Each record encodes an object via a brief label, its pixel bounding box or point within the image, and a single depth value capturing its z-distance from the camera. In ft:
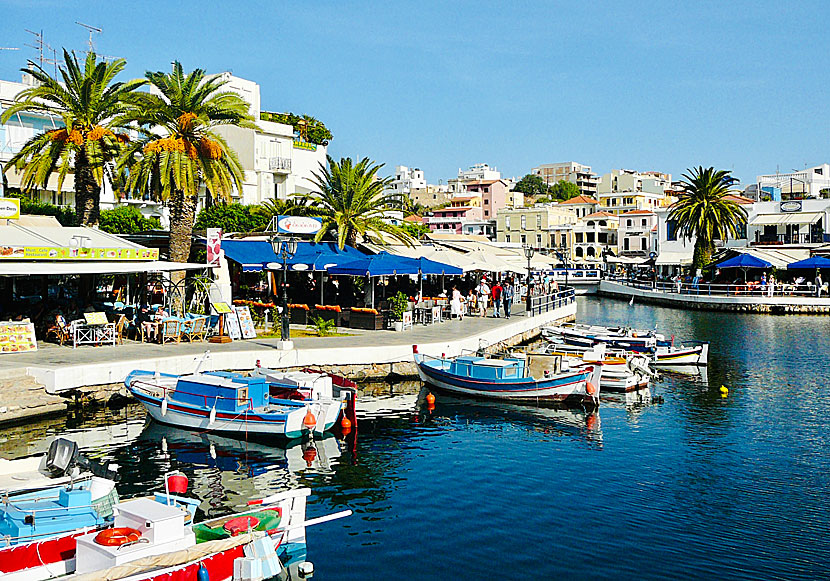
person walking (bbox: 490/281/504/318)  141.38
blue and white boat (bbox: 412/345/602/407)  86.12
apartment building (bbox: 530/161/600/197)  615.57
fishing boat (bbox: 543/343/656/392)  95.35
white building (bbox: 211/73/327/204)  231.30
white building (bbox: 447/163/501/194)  622.95
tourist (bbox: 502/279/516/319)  134.89
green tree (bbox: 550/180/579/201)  581.12
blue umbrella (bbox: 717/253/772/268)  210.18
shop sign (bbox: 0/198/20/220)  102.27
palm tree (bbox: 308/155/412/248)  135.23
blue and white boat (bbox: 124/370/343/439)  68.80
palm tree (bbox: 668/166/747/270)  231.09
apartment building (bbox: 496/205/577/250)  383.86
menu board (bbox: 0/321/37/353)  85.20
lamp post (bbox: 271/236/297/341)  90.26
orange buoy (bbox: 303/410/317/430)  68.80
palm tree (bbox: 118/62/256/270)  109.24
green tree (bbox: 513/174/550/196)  642.63
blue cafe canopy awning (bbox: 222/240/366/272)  120.26
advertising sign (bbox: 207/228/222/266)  108.88
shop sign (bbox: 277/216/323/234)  127.13
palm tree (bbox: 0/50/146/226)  113.09
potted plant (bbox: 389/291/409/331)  111.55
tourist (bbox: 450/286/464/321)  131.36
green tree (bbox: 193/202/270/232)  178.91
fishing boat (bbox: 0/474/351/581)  36.37
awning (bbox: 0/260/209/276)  83.10
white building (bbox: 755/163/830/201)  392.88
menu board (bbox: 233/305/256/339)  100.37
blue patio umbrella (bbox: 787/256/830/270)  206.49
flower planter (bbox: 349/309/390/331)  112.57
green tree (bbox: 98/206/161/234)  162.88
